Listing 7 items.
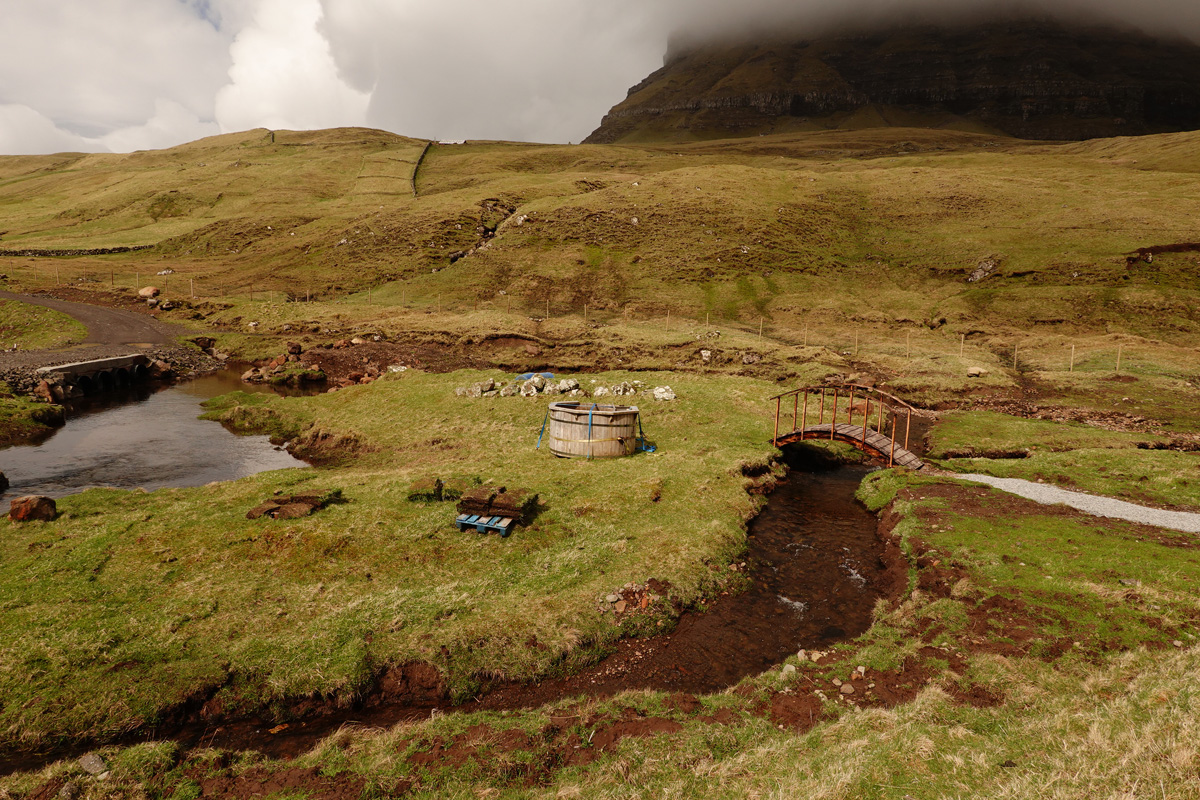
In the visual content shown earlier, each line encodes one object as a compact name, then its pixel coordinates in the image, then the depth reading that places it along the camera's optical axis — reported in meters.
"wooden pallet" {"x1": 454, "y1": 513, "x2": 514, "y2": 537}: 19.22
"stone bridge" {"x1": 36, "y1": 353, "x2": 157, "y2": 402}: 41.31
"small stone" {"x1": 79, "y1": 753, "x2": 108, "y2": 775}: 9.78
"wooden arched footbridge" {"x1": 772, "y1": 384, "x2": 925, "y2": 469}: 27.66
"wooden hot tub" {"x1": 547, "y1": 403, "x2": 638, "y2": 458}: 27.62
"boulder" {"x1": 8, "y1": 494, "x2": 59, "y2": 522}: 18.83
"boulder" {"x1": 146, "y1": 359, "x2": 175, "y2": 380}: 52.22
